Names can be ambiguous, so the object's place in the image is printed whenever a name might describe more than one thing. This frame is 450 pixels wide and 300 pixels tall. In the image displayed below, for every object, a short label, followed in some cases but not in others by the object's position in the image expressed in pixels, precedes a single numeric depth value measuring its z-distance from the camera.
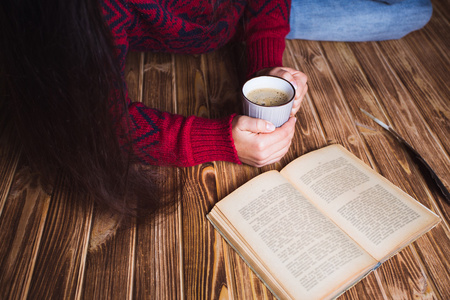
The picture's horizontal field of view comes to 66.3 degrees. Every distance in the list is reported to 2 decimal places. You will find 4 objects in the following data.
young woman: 0.48
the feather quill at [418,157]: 0.75
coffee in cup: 0.72
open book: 0.61
